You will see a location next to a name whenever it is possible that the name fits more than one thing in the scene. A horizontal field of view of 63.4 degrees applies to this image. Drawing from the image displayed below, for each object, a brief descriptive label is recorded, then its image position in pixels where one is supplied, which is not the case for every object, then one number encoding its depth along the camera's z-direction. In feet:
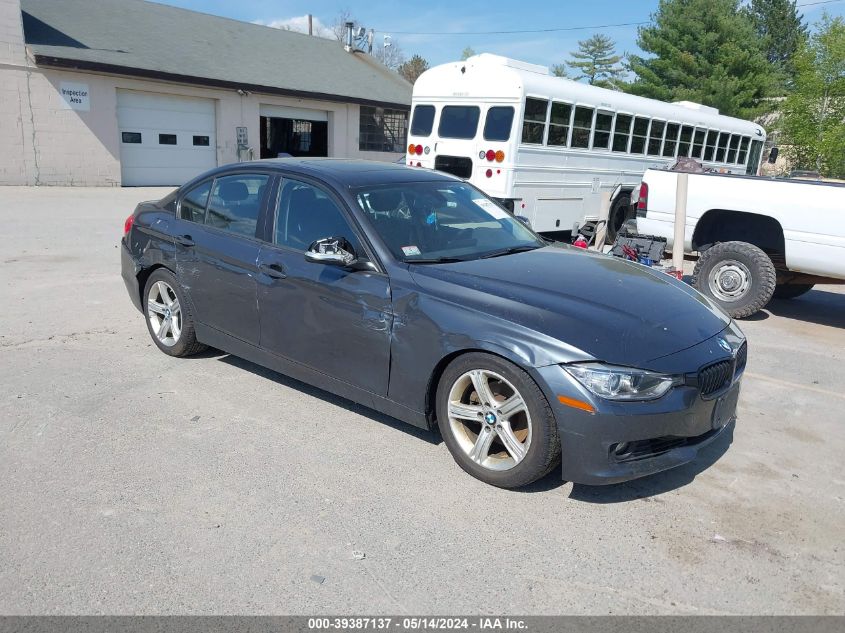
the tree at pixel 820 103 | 75.61
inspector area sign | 62.12
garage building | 60.75
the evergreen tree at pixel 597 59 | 209.15
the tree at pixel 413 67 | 217.70
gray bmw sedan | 11.03
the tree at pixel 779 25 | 163.43
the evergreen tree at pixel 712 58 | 113.80
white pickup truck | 23.50
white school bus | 36.40
